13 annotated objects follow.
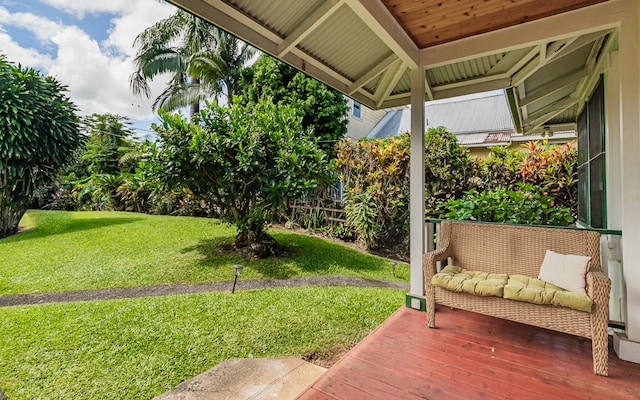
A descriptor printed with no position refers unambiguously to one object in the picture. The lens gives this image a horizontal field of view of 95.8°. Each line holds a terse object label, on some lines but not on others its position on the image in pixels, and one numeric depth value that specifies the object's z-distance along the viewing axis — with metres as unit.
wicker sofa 2.04
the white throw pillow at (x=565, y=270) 2.28
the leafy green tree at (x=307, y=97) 9.91
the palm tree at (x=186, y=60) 12.01
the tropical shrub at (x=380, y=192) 6.72
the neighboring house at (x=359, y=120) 12.58
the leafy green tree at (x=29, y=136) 6.46
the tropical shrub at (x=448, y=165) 6.16
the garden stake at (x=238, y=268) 4.24
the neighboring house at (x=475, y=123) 9.41
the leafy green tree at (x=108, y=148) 12.65
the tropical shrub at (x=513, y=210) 3.94
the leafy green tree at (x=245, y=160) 5.43
